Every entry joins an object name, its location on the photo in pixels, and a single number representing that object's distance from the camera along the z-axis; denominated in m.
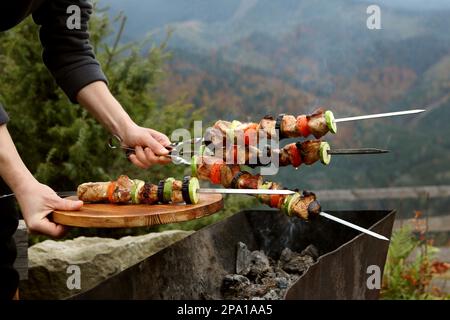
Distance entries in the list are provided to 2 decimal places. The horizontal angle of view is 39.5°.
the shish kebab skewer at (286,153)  2.56
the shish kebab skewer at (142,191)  2.40
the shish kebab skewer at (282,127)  2.52
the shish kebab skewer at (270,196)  2.48
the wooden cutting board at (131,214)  2.17
